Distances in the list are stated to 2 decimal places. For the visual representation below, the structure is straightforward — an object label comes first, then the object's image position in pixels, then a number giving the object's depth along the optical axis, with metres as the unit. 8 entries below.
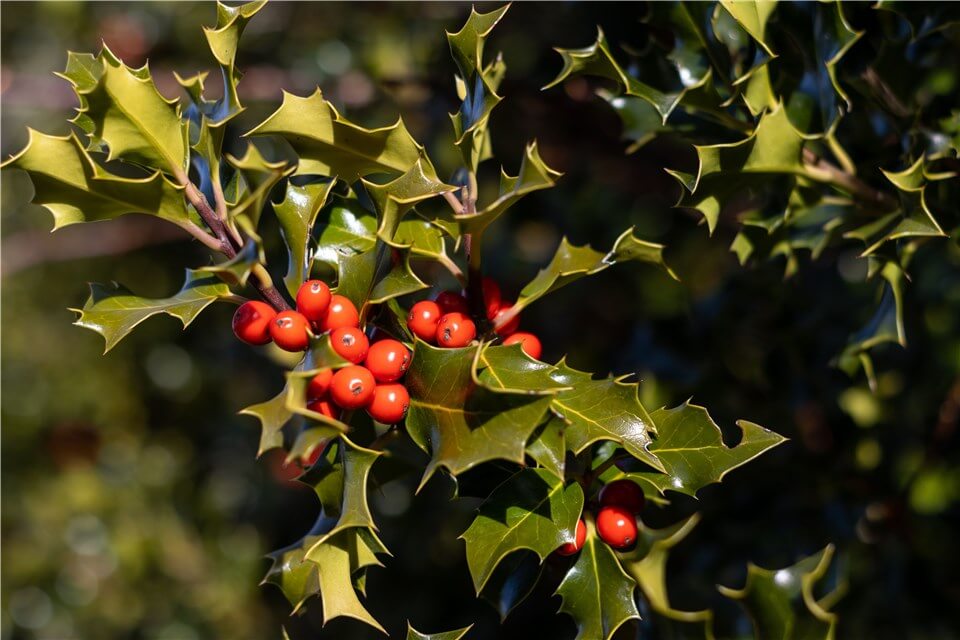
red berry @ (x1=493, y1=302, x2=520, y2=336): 0.54
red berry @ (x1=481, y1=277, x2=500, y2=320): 0.54
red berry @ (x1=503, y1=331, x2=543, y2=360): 0.54
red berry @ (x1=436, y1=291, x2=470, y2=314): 0.54
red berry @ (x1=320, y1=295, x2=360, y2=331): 0.52
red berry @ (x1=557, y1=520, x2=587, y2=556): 0.53
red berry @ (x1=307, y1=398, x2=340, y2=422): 0.52
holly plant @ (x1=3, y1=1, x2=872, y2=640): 0.51
